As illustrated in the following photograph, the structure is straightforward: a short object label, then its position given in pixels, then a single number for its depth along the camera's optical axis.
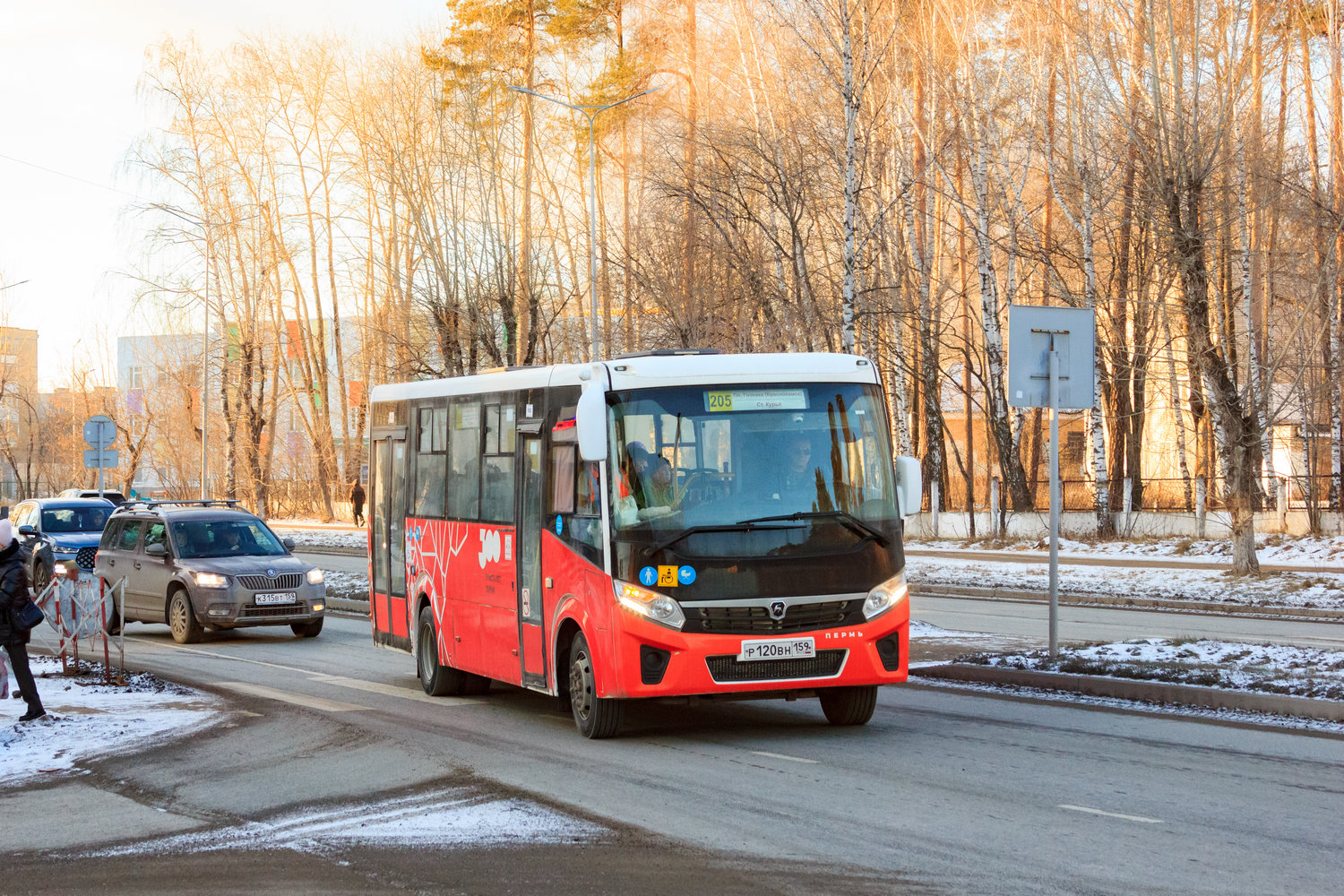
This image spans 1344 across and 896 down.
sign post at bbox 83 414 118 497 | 36.28
